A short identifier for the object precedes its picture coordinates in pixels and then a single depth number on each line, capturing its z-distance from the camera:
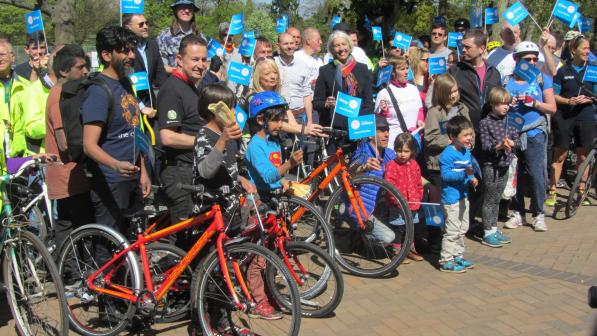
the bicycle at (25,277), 4.43
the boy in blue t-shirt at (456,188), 6.23
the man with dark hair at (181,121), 5.09
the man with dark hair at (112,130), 4.47
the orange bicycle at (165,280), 4.23
